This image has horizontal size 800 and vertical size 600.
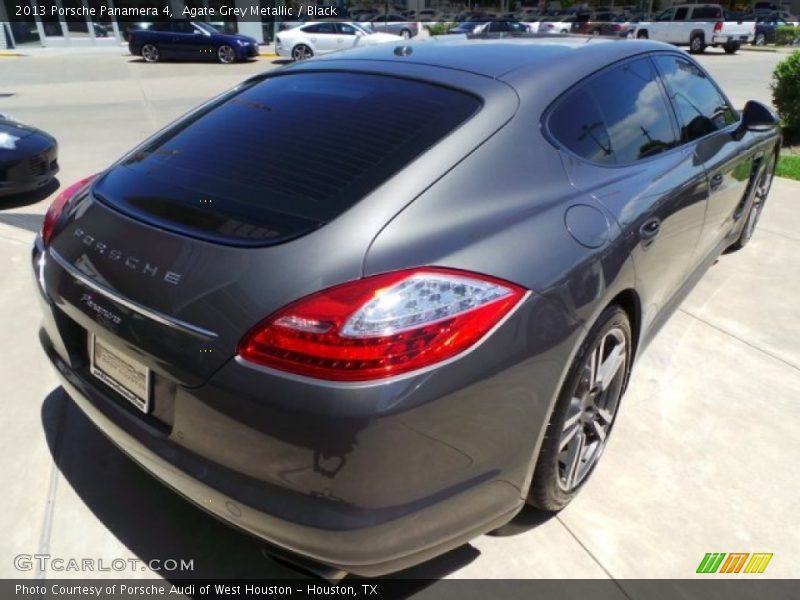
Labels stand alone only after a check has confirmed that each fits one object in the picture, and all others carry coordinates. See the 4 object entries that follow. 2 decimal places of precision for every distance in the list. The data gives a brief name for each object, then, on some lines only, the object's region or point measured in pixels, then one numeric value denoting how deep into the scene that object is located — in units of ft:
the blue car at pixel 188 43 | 68.59
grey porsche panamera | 5.20
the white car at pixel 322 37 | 67.87
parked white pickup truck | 86.74
